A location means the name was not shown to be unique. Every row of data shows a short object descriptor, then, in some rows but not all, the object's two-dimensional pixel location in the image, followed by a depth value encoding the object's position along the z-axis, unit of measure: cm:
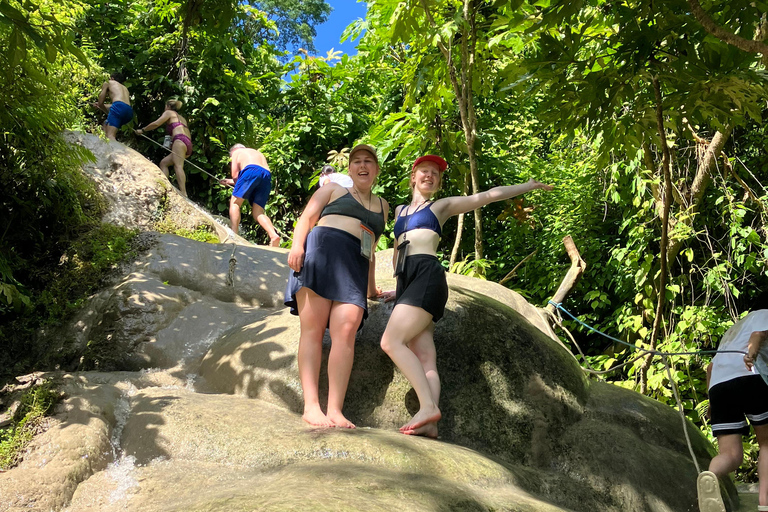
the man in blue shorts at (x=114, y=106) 988
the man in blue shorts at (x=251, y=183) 838
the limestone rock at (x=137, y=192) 810
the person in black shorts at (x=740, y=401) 416
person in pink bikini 1070
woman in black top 388
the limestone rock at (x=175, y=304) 520
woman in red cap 383
